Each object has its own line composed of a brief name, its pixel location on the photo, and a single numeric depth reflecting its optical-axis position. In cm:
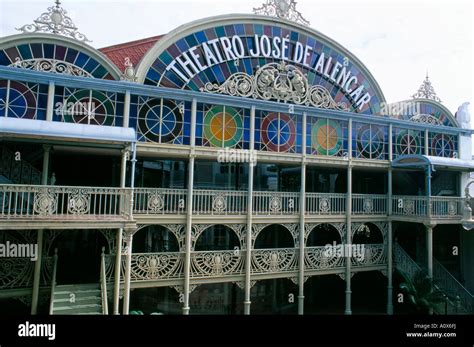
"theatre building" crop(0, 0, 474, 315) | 889
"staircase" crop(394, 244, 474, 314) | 1232
